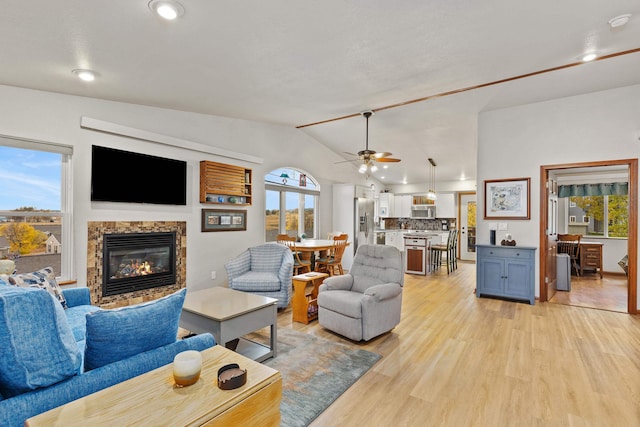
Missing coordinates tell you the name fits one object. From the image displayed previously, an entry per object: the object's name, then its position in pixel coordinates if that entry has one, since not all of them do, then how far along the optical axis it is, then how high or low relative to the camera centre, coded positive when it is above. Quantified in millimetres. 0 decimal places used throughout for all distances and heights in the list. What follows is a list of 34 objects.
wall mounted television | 3693 +469
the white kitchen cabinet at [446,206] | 9383 +273
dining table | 5207 -547
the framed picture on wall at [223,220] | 4890 -92
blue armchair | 4164 -814
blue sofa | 1155 -582
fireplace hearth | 3695 -620
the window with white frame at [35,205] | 3154 +91
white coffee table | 2502 -862
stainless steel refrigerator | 7652 -7
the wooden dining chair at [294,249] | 5414 -592
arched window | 6293 +239
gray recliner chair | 3146 -874
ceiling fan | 4945 +931
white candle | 1312 -653
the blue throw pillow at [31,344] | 1151 -495
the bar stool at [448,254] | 7410 -940
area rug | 2143 -1306
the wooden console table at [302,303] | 3795 -1089
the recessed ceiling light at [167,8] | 2055 +1382
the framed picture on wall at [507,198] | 4859 +266
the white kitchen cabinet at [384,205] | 10219 +321
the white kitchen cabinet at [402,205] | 10203 +321
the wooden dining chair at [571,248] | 6586 -696
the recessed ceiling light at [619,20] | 2621 +1660
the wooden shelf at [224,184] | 4773 +488
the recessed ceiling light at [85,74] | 2891 +1309
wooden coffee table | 1109 -727
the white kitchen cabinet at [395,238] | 9336 -700
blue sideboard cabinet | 4664 -871
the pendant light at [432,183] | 7972 +1006
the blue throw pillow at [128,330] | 1381 -539
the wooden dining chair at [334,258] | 5730 -816
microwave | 9695 +122
